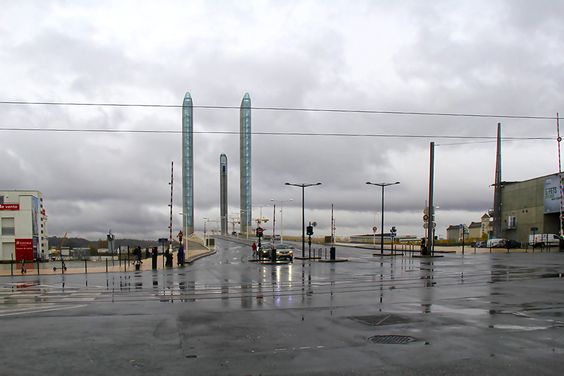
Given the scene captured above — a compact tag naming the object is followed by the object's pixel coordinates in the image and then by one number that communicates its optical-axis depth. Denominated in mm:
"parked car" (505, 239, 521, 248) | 69175
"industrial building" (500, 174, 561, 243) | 72281
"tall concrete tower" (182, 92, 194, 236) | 148500
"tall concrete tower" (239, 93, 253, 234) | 151125
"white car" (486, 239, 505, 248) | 68794
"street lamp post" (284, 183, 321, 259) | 56569
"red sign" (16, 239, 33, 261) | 54688
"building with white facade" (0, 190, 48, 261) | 62375
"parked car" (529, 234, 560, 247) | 64562
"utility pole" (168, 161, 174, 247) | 46312
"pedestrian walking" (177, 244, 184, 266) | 40812
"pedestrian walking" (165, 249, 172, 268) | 39406
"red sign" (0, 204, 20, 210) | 63250
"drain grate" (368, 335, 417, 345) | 9742
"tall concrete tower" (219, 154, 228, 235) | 190375
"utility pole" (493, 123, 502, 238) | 79456
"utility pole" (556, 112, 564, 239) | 48222
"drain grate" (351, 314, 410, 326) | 11938
